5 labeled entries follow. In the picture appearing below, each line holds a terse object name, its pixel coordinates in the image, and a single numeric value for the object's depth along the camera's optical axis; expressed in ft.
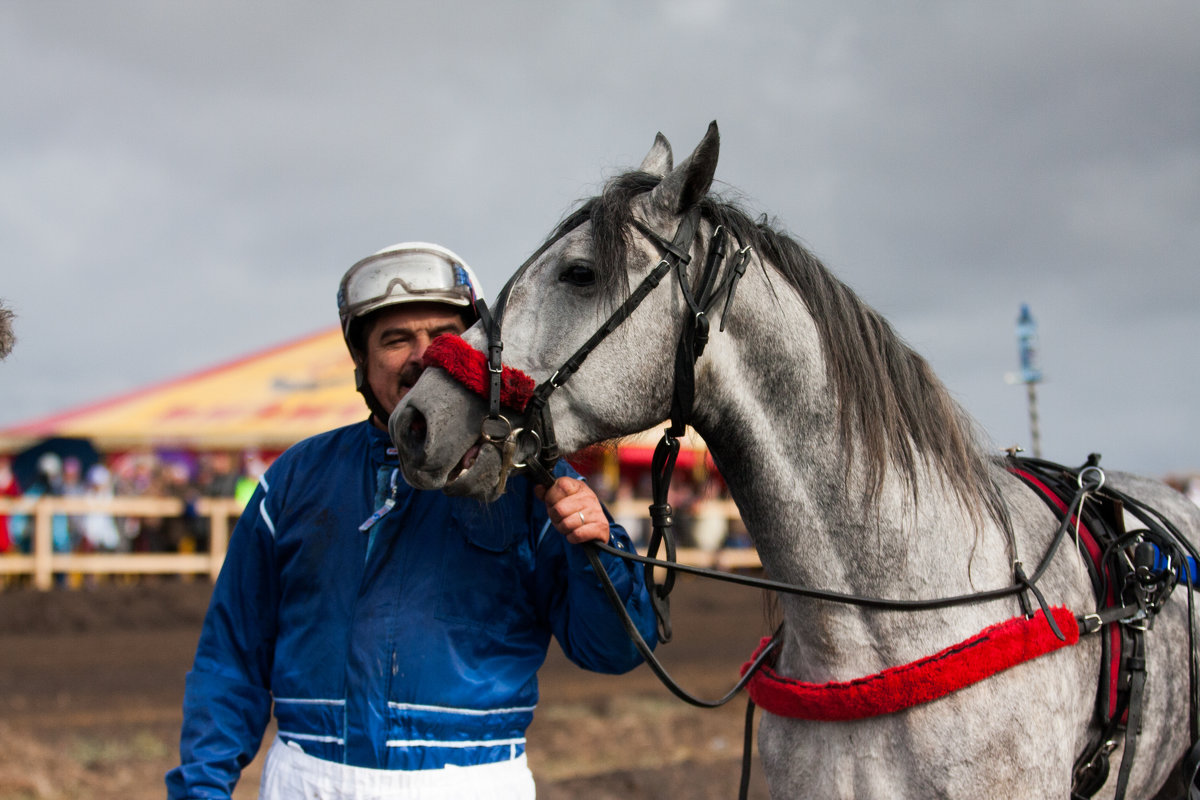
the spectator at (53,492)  42.86
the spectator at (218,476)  46.21
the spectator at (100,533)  43.37
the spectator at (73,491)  43.88
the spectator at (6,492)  42.45
